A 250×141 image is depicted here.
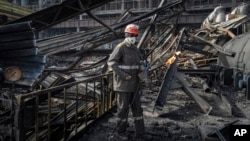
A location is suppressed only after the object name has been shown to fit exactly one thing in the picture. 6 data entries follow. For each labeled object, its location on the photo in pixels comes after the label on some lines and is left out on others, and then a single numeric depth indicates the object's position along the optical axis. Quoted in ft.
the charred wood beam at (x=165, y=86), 22.42
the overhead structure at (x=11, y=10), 63.71
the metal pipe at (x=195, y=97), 22.79
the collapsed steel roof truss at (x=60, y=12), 24.36
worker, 15.81
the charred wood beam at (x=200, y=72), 36.09
